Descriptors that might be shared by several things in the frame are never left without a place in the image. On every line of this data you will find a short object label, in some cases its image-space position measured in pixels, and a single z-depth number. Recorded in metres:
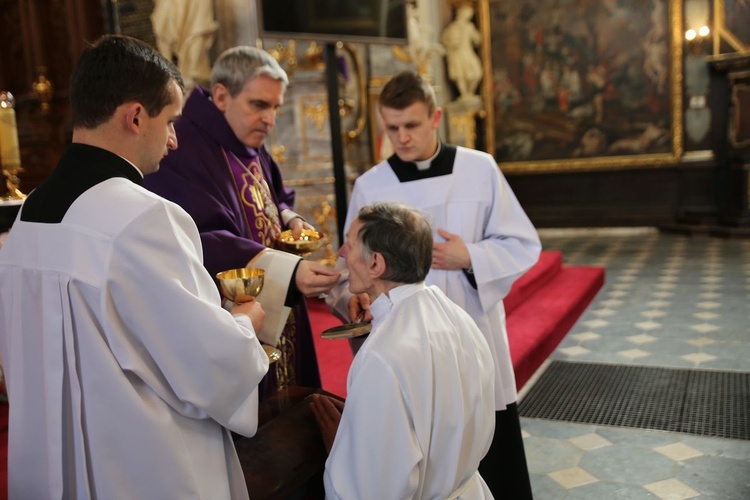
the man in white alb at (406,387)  1.82
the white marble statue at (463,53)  13.45
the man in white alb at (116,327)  1.55
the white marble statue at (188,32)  6.98
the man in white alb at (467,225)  2.86
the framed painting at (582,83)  12.75
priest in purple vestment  2.55
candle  3.47
